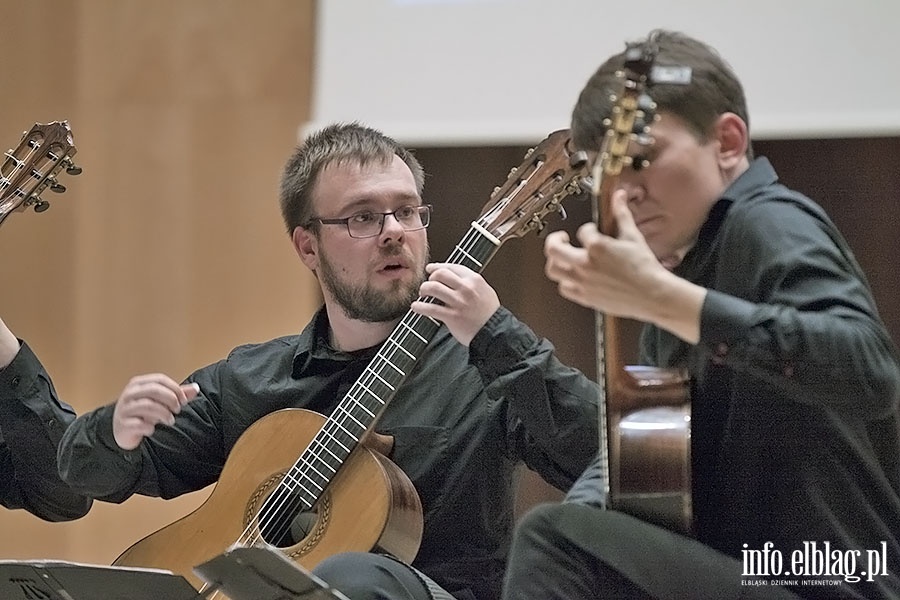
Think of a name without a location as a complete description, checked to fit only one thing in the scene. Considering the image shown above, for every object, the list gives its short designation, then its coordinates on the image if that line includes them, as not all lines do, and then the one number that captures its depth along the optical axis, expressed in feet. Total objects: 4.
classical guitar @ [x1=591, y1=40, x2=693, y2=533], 15.88
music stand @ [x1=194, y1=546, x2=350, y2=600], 15.44
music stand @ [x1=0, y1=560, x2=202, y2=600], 15.87
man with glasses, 16.45
